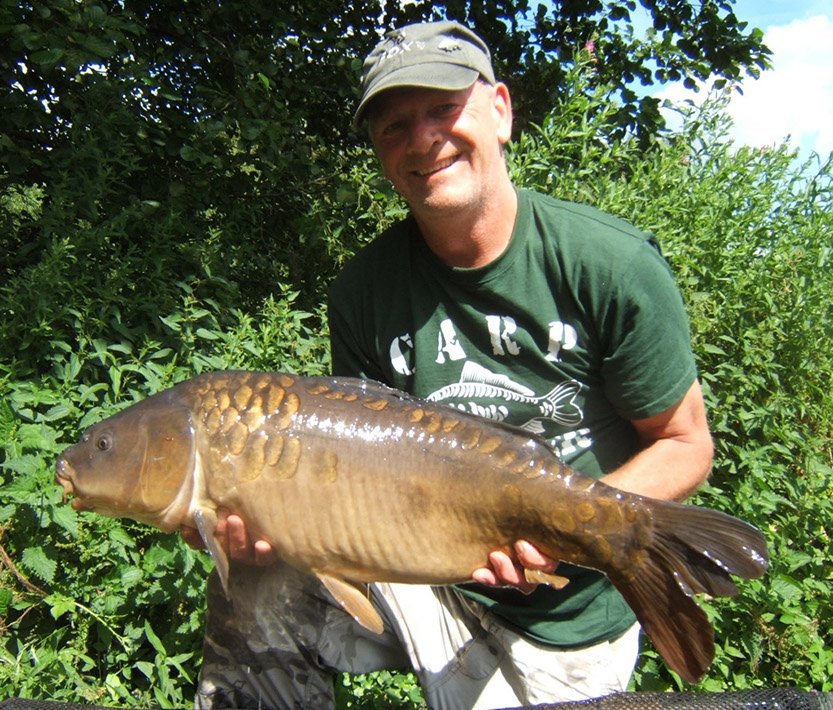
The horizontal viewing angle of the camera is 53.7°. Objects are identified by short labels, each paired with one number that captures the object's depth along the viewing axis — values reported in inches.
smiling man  65.9
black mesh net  51.9
